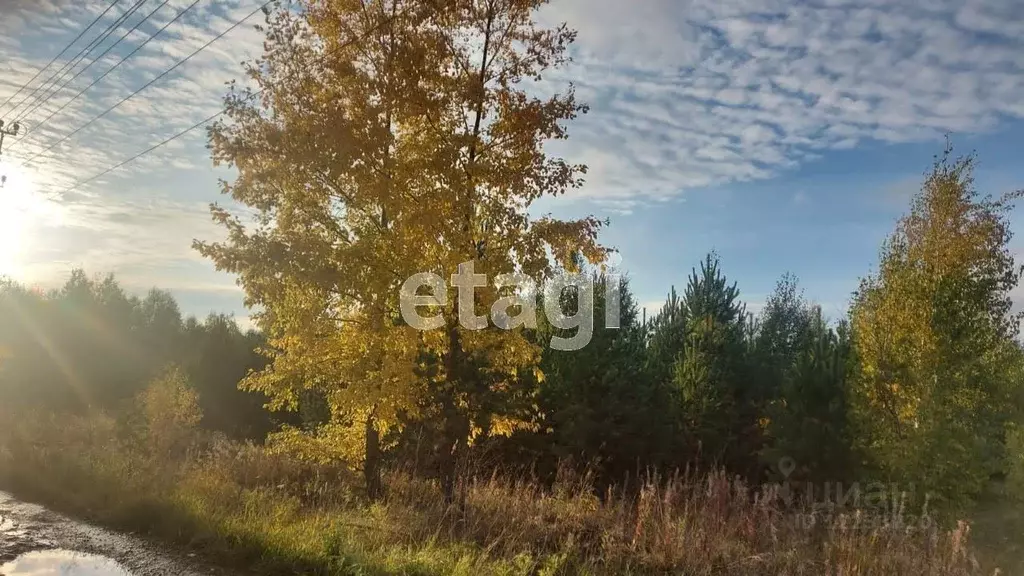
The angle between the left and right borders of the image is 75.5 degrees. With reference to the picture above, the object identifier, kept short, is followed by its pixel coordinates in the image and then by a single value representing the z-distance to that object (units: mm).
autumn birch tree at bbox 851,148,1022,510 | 14039
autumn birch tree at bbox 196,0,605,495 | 9508
